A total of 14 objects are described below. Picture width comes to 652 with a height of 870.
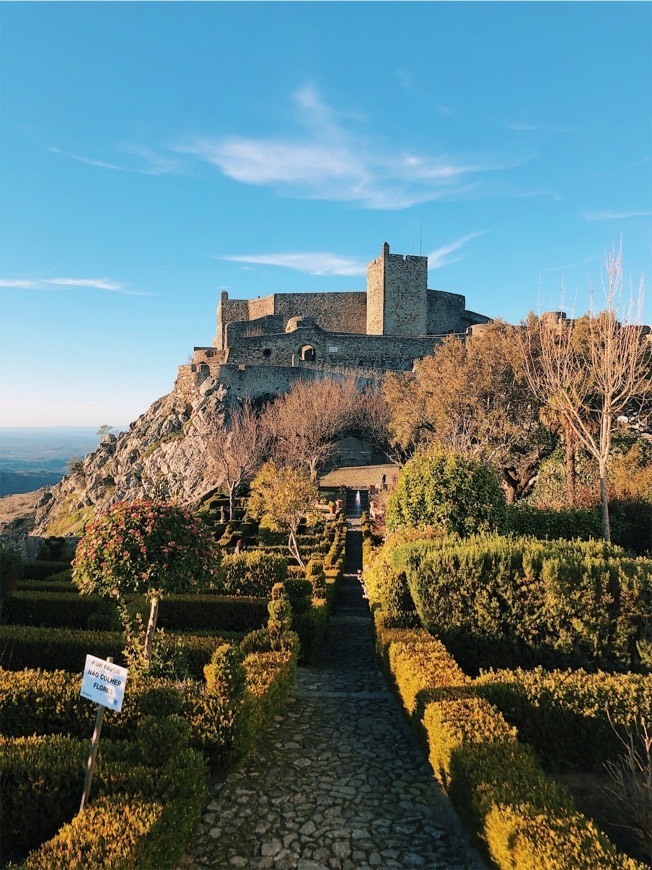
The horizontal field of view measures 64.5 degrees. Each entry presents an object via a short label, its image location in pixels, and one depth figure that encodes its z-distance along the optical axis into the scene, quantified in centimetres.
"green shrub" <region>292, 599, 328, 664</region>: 962
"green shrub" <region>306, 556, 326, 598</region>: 1277
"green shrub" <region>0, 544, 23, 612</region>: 1271
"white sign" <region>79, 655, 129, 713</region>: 405
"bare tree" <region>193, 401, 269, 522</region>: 3155
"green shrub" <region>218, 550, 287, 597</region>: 1253
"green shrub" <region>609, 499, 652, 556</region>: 1527
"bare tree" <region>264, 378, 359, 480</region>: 3353
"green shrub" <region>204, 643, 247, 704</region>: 554
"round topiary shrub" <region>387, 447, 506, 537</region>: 1177
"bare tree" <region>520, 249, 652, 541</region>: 1373
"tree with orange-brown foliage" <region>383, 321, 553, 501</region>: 2211
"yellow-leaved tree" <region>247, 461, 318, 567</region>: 2002
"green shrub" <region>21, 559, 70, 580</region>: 1681
